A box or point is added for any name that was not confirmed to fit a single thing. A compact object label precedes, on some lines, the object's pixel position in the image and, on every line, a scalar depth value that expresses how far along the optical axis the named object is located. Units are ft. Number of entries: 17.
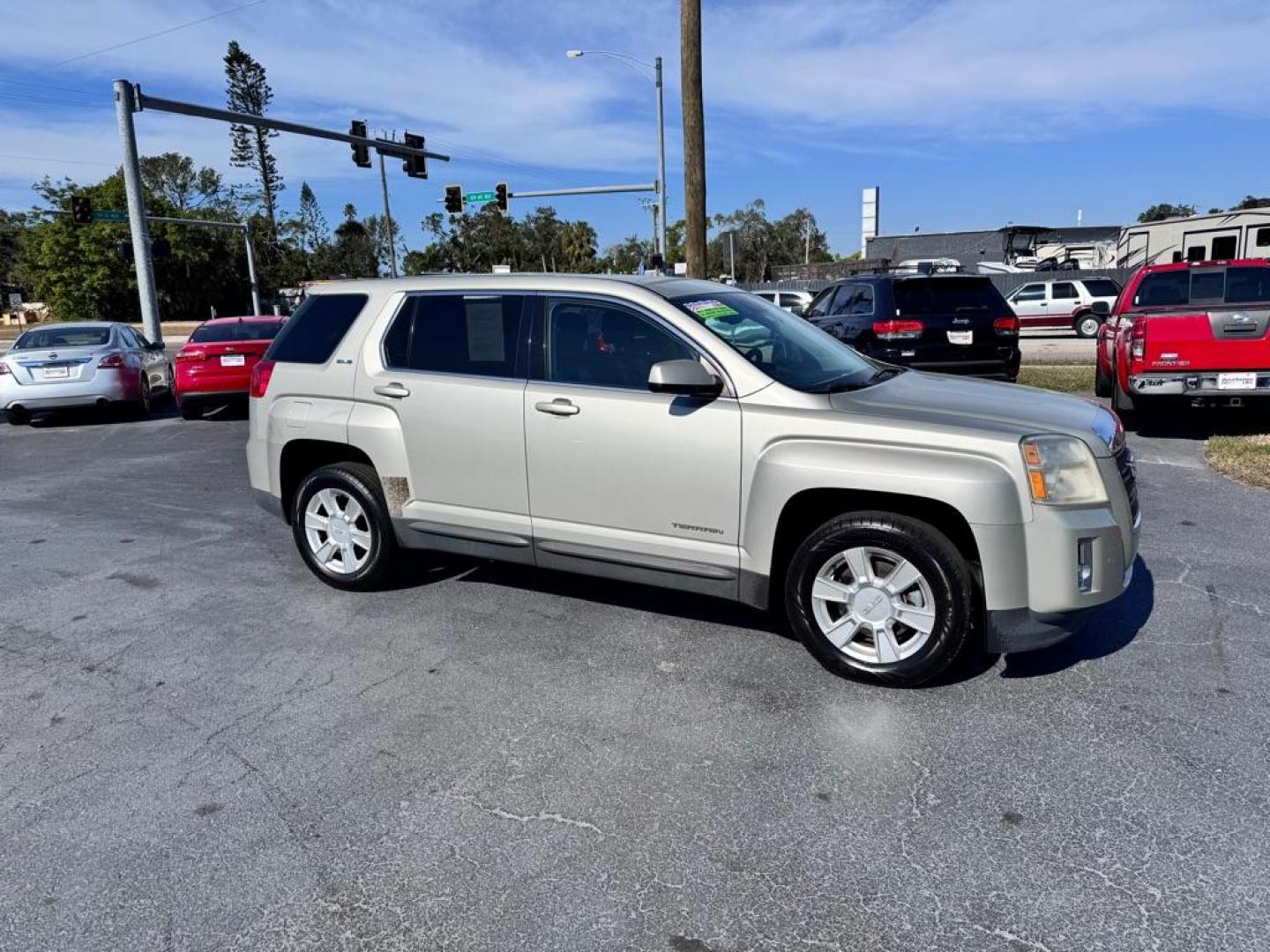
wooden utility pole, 48.70
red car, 40.91
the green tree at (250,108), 190.90
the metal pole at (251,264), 145.79
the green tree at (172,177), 229.45
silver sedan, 40.27
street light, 95.66
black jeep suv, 34.09
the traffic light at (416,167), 89.76
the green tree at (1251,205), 86.89
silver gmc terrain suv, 12.26
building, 162.81
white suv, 80.84
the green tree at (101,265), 166.50
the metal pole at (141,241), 66.39
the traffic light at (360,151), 81.05
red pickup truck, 27.61
